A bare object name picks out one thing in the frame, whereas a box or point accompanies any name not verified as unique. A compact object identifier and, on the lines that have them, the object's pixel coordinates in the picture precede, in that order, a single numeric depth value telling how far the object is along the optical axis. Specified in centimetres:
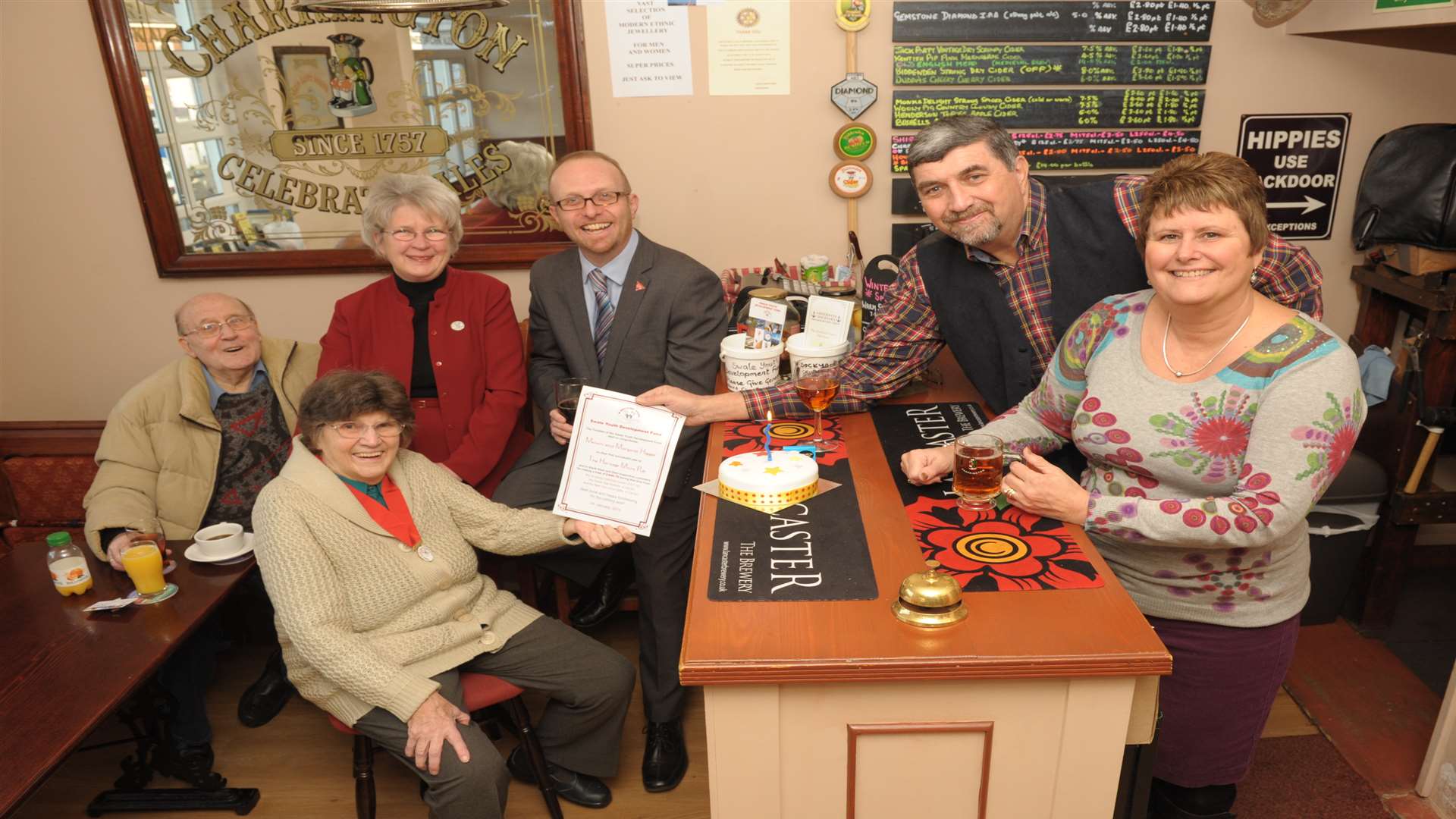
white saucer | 241
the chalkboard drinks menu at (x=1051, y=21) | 307
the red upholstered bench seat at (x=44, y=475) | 335
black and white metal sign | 318
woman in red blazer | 289
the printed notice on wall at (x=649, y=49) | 311
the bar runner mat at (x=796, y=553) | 154
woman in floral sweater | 156
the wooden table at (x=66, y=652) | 174
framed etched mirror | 316
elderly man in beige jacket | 266
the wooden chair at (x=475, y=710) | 218
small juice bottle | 224
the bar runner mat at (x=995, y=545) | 156
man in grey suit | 264
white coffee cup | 243
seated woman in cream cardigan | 202
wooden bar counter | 137
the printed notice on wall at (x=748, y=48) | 311
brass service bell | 143
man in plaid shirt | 208
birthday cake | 182
